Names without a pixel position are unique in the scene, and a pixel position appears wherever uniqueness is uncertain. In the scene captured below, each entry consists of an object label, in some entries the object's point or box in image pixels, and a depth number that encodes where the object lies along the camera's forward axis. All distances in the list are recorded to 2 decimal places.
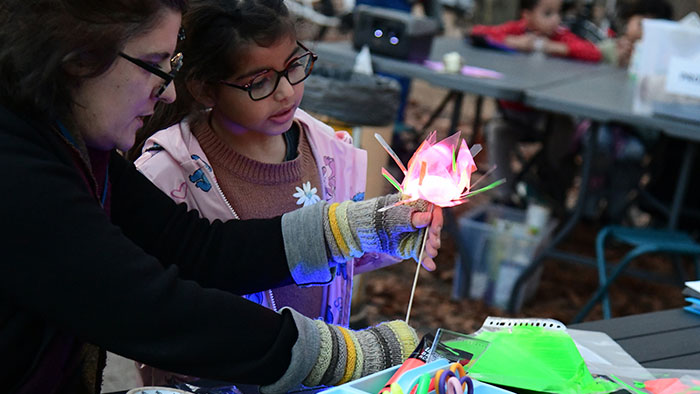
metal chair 3.49
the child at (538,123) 5.10
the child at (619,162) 4.82
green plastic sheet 1.34
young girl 1.74
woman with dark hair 1.05
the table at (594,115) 3.54
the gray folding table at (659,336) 1.57
